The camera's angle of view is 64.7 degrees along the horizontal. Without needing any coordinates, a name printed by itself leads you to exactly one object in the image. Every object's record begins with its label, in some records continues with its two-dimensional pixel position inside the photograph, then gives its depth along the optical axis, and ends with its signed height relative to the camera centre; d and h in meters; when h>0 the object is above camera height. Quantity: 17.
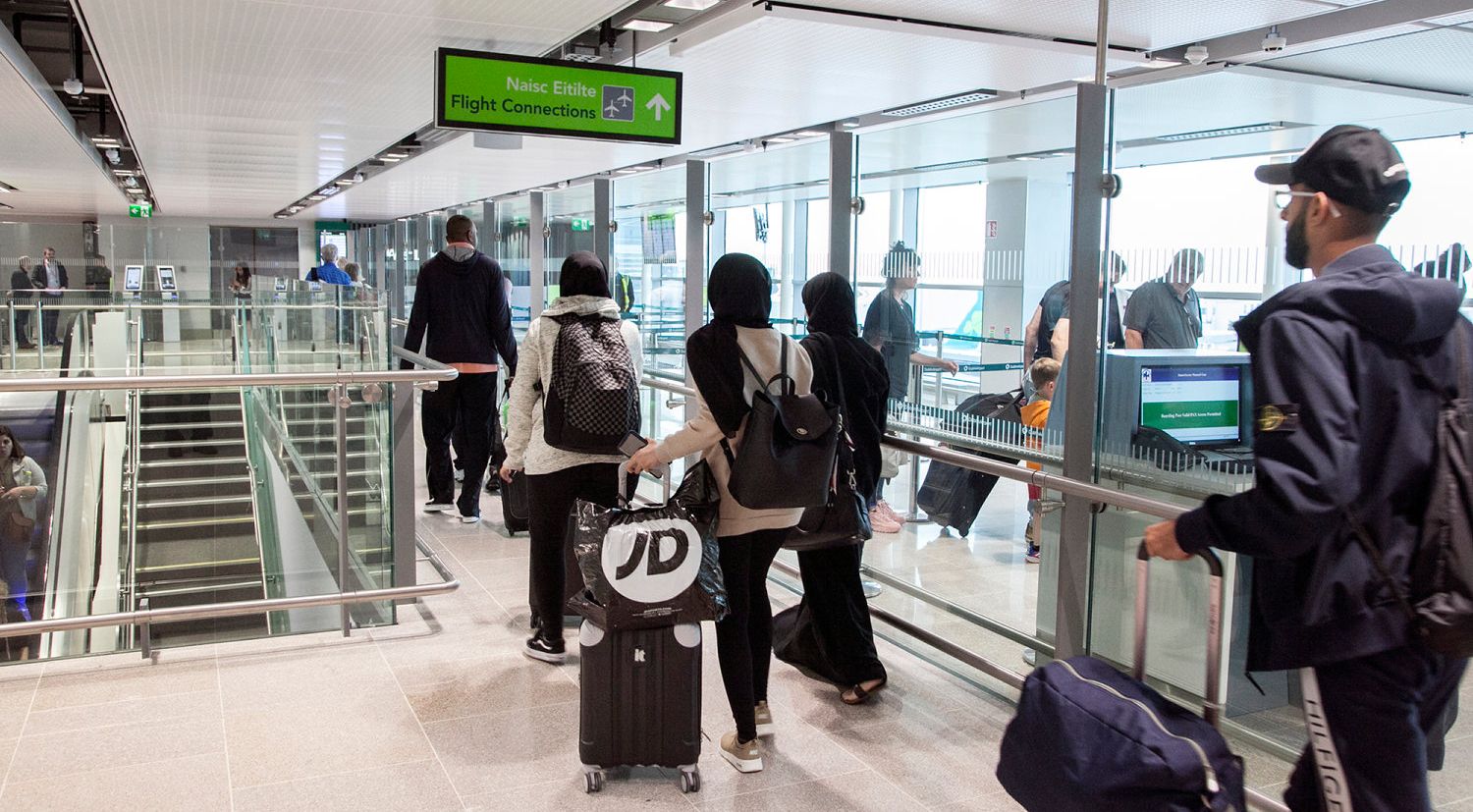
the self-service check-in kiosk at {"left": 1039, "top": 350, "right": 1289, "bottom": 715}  3.37 -0.45
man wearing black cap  1.81 -0.29
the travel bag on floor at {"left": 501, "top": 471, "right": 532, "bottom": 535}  4.79 -0.83
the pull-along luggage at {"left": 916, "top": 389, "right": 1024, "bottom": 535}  4.20 -0.67
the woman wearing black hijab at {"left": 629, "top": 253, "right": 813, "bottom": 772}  3.11 -0.30
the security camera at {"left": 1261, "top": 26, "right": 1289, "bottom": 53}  4.01 +0.94
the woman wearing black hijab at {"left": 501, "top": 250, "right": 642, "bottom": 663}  3.95 -0.51
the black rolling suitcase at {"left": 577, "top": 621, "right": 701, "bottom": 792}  3.16 -1.08
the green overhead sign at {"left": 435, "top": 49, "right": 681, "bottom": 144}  4.55 +0.83
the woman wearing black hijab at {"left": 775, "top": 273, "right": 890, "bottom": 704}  3.72 -0.89
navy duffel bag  1.93 -0.74
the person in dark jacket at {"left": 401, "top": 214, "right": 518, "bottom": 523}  6.48 -0.16
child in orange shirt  3.95 -0.30
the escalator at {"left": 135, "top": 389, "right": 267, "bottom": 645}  7.05 -1.37
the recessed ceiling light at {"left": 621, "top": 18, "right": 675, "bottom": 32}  4.69 +1.14
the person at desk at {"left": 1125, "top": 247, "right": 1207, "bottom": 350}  3.39 +0.01
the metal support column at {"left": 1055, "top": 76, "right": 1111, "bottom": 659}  3.66 -0.18
